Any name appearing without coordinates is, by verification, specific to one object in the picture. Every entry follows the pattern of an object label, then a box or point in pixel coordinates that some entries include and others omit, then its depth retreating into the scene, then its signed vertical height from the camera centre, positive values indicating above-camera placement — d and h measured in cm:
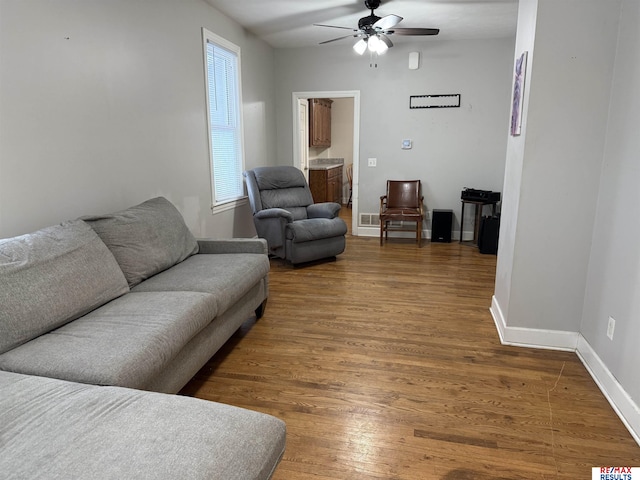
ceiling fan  383 +121
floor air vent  607 -89
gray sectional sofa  107 -75
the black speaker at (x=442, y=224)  561 -89
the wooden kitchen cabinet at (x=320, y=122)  738 +66
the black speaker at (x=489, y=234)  497 -90
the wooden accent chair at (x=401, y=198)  557 -55
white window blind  420 +41
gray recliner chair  436 -66
